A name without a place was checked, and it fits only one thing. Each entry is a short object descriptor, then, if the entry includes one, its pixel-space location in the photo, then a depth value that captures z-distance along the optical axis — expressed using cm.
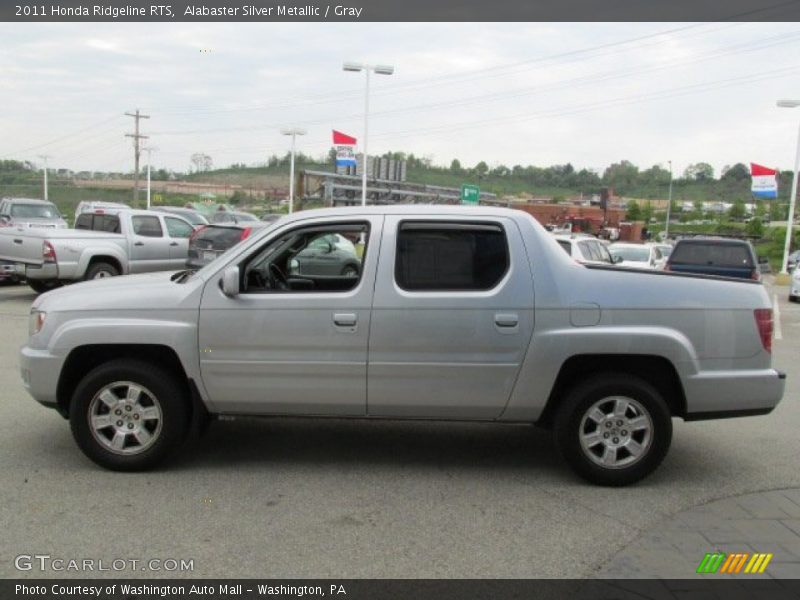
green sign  3124
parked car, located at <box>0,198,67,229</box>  2060
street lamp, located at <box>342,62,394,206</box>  2630
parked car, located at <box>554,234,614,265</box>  1273
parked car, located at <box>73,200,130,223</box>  1506
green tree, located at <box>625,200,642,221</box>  8238
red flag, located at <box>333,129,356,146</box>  3106
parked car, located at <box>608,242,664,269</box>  1939
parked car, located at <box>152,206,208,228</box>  2706
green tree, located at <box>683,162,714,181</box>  13512
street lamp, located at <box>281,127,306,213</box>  3177
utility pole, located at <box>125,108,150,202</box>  6419
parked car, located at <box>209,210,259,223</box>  3029
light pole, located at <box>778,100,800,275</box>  3003
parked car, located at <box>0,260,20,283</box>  1309
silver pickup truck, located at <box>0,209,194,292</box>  1299
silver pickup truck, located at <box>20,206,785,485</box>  473
